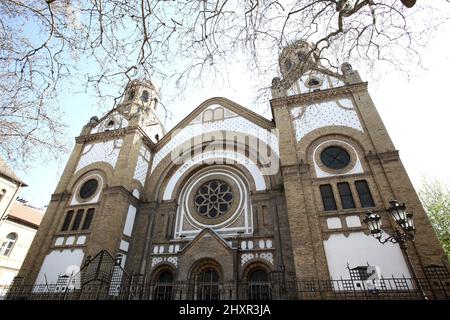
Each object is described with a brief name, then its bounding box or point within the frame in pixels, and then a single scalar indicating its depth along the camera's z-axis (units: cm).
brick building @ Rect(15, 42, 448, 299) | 1033
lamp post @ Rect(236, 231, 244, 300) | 1148
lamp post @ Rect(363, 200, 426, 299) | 695
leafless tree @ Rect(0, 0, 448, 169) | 552
